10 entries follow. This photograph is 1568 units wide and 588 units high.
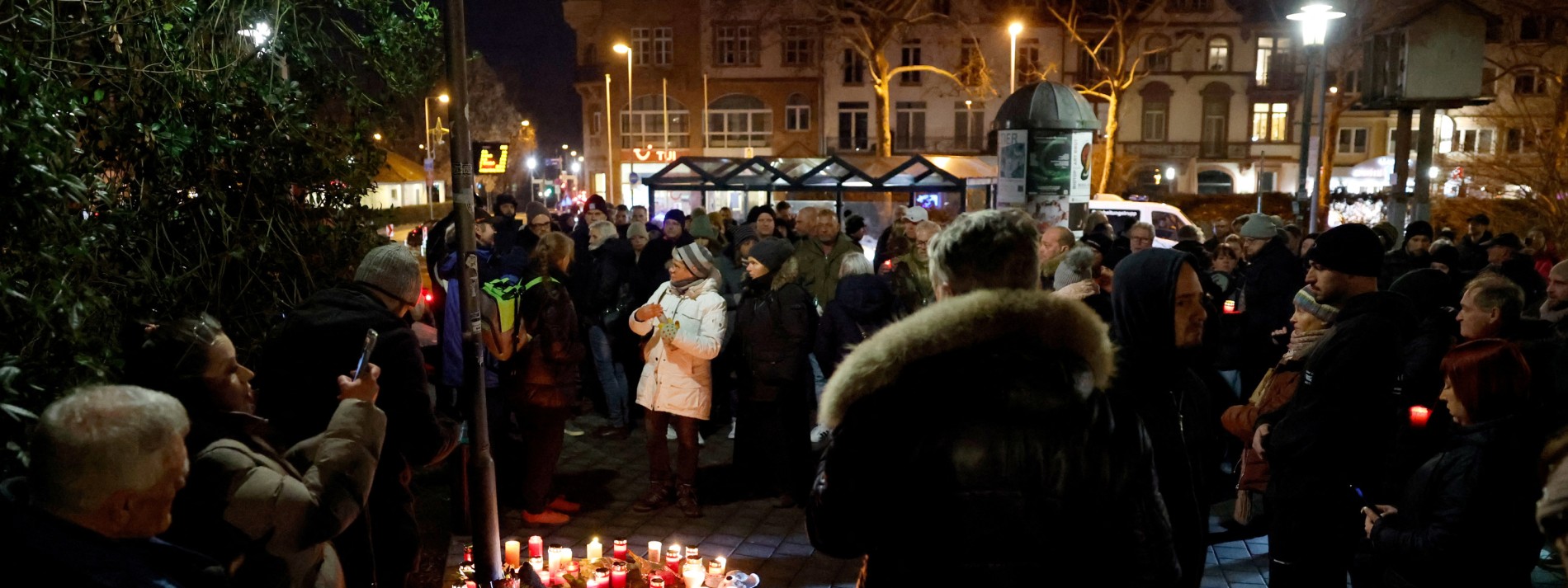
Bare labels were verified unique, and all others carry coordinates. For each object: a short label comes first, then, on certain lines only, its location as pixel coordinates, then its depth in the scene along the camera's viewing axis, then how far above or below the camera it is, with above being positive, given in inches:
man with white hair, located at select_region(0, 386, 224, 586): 85.0 -26.2
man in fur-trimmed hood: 91.0 -23.2
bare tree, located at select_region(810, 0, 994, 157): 1350.9 +195.6
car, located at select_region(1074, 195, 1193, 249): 798.5 -28.0
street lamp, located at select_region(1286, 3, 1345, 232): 515.2 +77.7
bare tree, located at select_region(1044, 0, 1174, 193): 1409.9 +215.5
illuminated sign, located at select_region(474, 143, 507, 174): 409.7 +9.0
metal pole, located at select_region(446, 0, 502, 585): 193.8 -29.0
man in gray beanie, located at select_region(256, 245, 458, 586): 158.9 -30.3
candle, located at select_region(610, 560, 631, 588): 221.1 -81.3
